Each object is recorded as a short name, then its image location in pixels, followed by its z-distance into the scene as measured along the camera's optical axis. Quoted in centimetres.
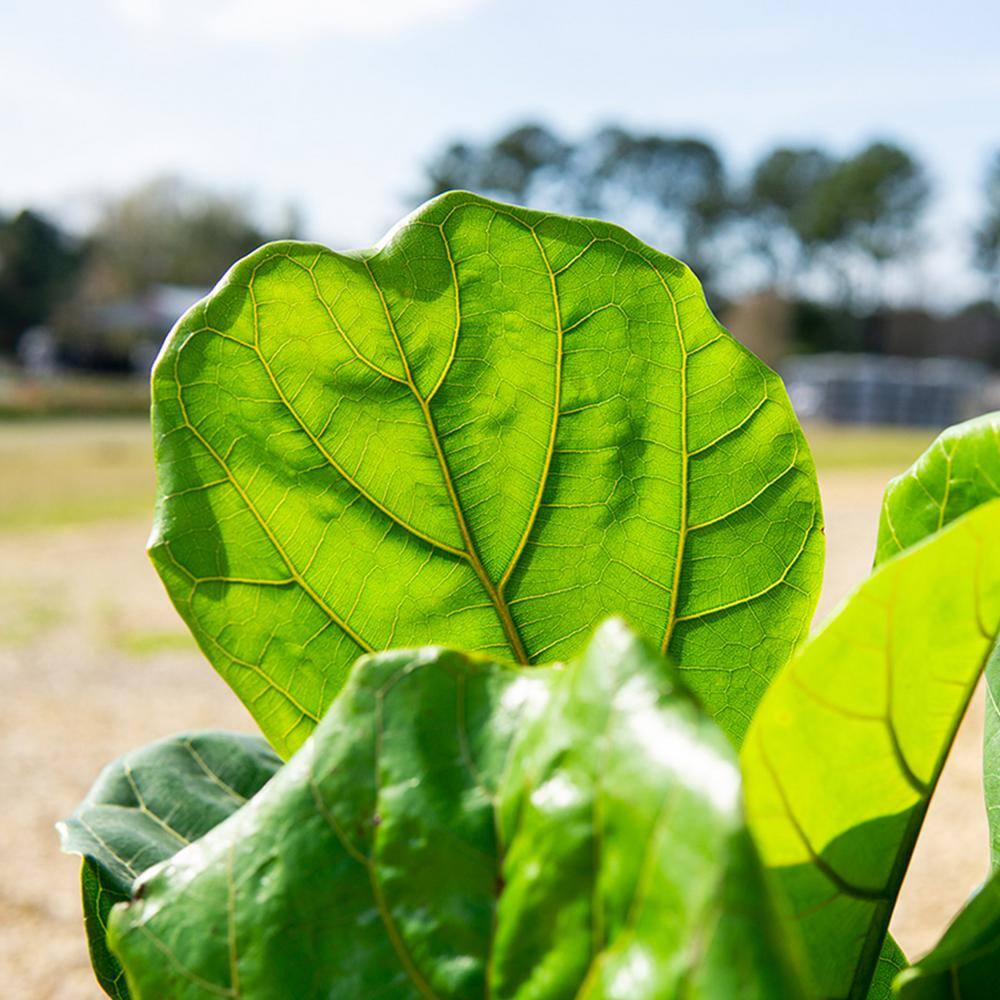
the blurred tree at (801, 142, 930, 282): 3125
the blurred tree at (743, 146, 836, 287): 3356
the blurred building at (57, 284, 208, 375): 2727
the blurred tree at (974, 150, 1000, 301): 3002
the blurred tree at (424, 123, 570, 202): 3384
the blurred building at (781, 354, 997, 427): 2141
